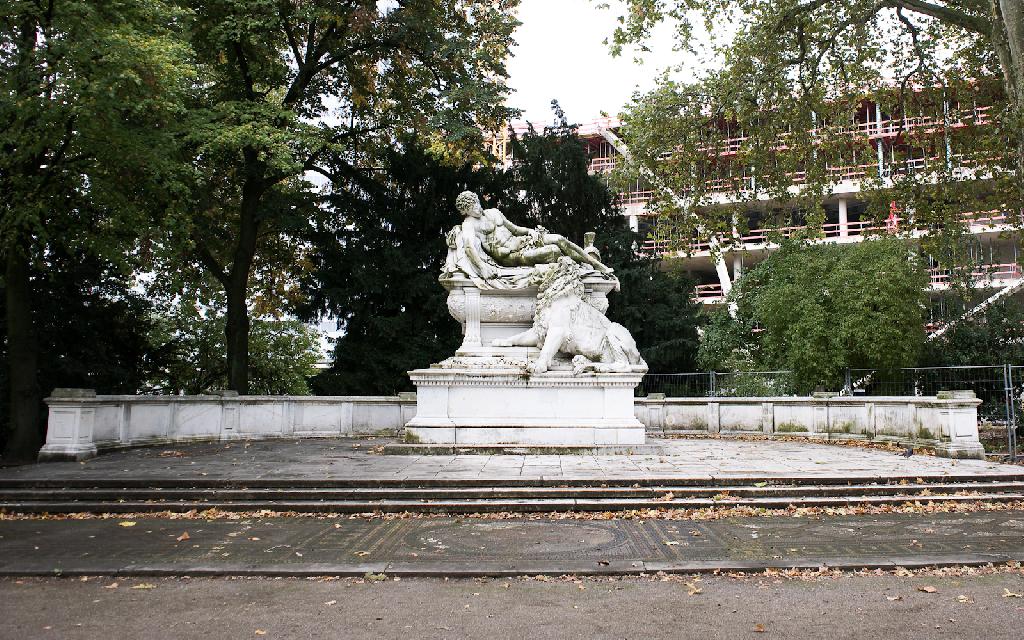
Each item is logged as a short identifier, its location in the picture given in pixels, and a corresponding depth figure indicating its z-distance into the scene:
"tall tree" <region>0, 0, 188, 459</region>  10.78
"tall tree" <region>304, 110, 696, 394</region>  22.39
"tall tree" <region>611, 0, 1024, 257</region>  16.52
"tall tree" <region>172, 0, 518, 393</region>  17.34
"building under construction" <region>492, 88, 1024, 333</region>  18.22
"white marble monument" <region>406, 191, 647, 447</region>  12.52
